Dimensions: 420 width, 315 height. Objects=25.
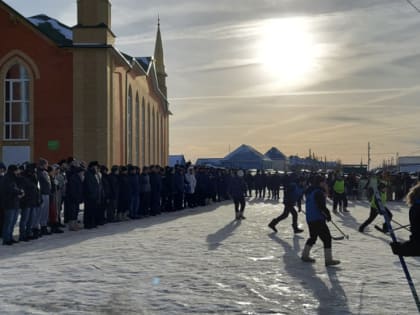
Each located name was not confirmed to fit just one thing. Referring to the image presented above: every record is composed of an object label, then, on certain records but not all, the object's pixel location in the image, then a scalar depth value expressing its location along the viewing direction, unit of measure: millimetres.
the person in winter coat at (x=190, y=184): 24516
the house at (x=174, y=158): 66069
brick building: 27297
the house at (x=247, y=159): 91688
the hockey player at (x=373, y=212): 14895
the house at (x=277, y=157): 102375
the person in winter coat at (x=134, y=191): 18875
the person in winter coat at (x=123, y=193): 18328
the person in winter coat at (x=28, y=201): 13297
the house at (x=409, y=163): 82400
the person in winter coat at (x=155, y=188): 20719
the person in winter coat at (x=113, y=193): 17422
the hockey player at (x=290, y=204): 15280
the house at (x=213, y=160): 85125
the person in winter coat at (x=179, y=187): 22906
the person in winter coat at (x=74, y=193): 15389
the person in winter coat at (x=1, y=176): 13053
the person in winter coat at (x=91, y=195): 15836
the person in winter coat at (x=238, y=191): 19094
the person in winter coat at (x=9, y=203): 12695
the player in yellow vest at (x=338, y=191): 22094
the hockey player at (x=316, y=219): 10391
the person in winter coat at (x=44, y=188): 14234
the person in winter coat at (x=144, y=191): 20000
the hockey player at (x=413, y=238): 6352
